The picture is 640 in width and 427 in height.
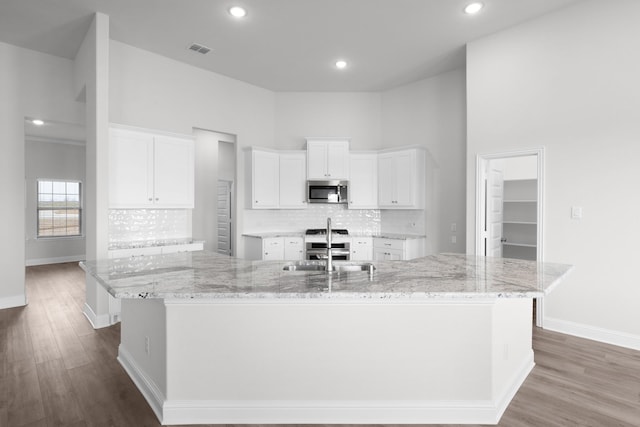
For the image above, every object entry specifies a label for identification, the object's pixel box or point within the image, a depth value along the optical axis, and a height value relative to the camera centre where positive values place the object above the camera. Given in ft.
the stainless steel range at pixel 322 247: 19.10 -2.11
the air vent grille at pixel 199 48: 15.03 +7.16
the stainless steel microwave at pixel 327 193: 19.74 +0.94
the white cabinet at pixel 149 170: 13.69 +1.64
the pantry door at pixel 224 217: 24.58 -0.61
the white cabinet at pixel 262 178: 19.05 +1.74
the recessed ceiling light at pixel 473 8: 11.78 +7.06
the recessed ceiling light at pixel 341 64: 16.83 +7.21
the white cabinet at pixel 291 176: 19.94 +1.92
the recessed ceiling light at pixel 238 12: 12.16 +7.10
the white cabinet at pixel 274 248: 18.39 -2.13
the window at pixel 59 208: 27.03 -0.02
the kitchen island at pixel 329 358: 6.86 -2.98
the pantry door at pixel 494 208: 14.75 +0.12
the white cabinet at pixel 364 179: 19.75 +1.76
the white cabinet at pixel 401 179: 18.04 +1.68
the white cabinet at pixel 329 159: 19.56 +2.87
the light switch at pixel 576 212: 11.69 -0.04
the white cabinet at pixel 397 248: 17.88 -2.06
